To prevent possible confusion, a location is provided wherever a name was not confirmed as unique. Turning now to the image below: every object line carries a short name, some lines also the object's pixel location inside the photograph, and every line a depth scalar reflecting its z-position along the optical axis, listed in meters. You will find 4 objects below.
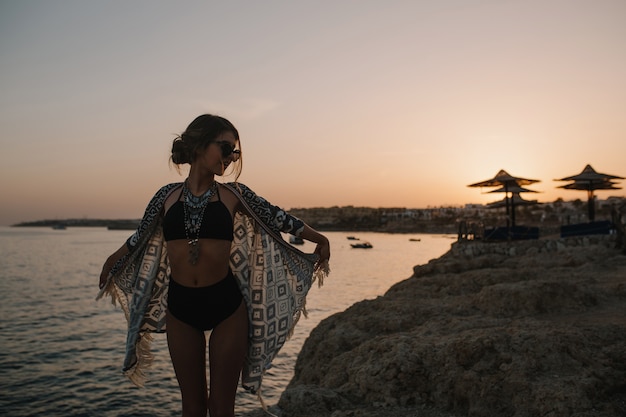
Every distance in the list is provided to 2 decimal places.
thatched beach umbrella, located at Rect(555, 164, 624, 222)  23.14
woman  2.87
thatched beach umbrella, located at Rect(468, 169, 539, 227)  25.08
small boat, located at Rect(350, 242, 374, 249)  75.50
